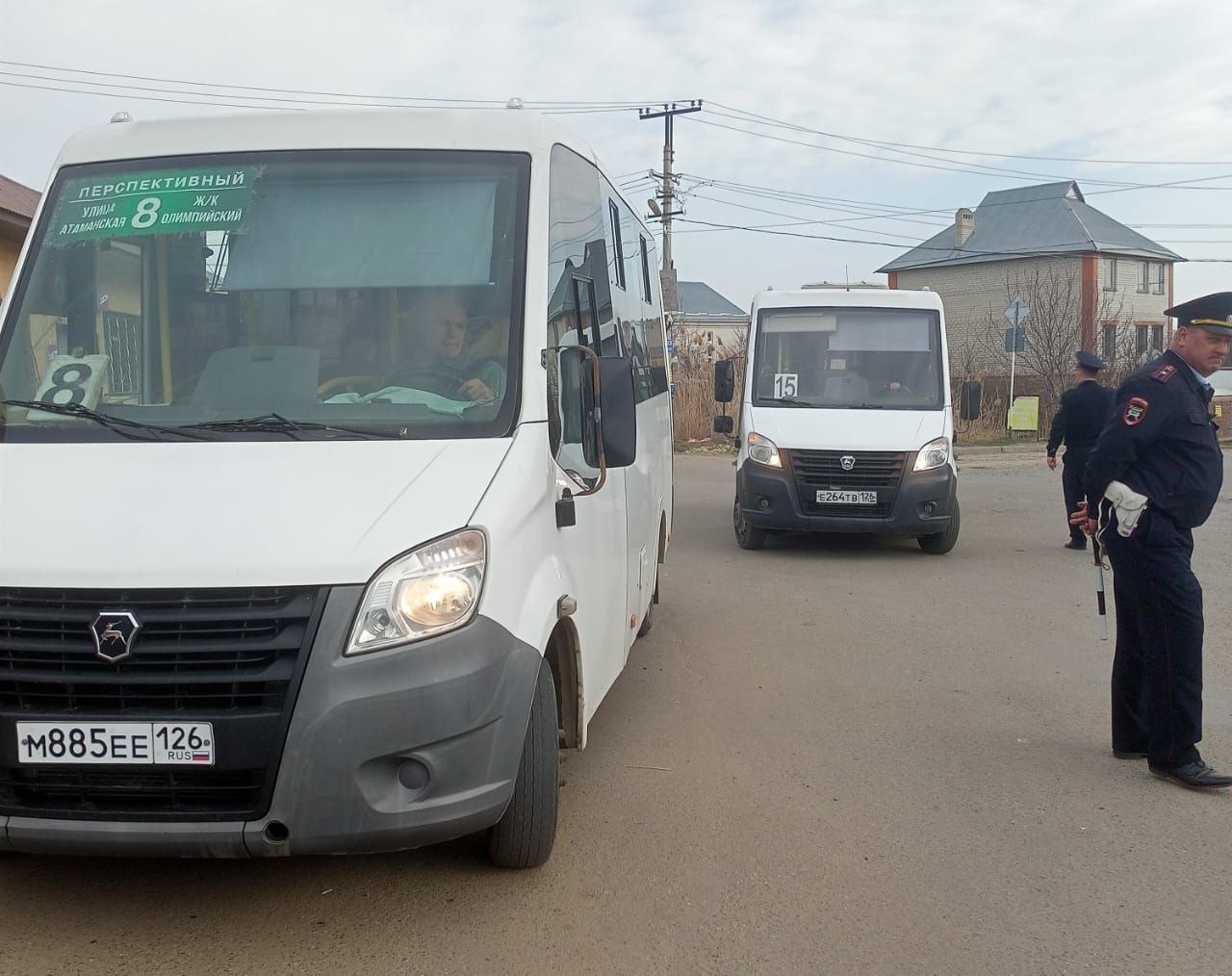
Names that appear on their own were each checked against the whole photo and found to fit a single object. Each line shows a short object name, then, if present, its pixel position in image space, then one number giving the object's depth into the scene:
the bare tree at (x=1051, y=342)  30.00
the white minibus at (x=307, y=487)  3.34
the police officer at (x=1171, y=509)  5.16
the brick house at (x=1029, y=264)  54.81
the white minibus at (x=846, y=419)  11.37
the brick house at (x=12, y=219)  13.62
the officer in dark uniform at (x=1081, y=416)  11.64
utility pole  39.53
